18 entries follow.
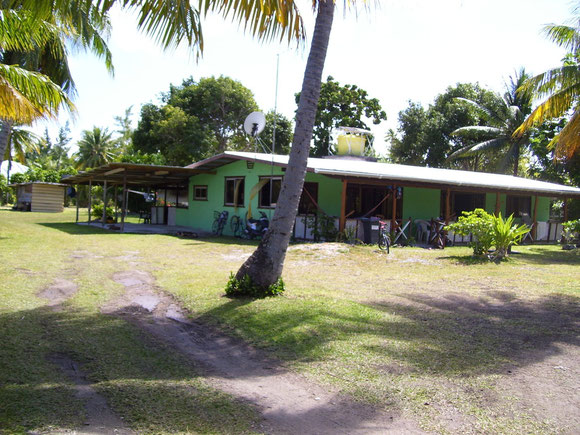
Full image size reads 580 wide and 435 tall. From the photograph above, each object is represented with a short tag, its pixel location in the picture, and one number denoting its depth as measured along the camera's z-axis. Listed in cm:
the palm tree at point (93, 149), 4716
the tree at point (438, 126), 3531
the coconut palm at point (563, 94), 1454
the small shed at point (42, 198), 3690
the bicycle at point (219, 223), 1973
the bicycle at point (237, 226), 1933
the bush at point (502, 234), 1290
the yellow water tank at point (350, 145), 2430
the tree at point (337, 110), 3794
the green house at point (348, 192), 1678
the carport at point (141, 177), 1853
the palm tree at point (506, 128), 3086
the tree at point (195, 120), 3619
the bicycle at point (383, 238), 1428
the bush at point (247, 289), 728
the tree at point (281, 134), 3906
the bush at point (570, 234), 1814
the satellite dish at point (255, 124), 1744
